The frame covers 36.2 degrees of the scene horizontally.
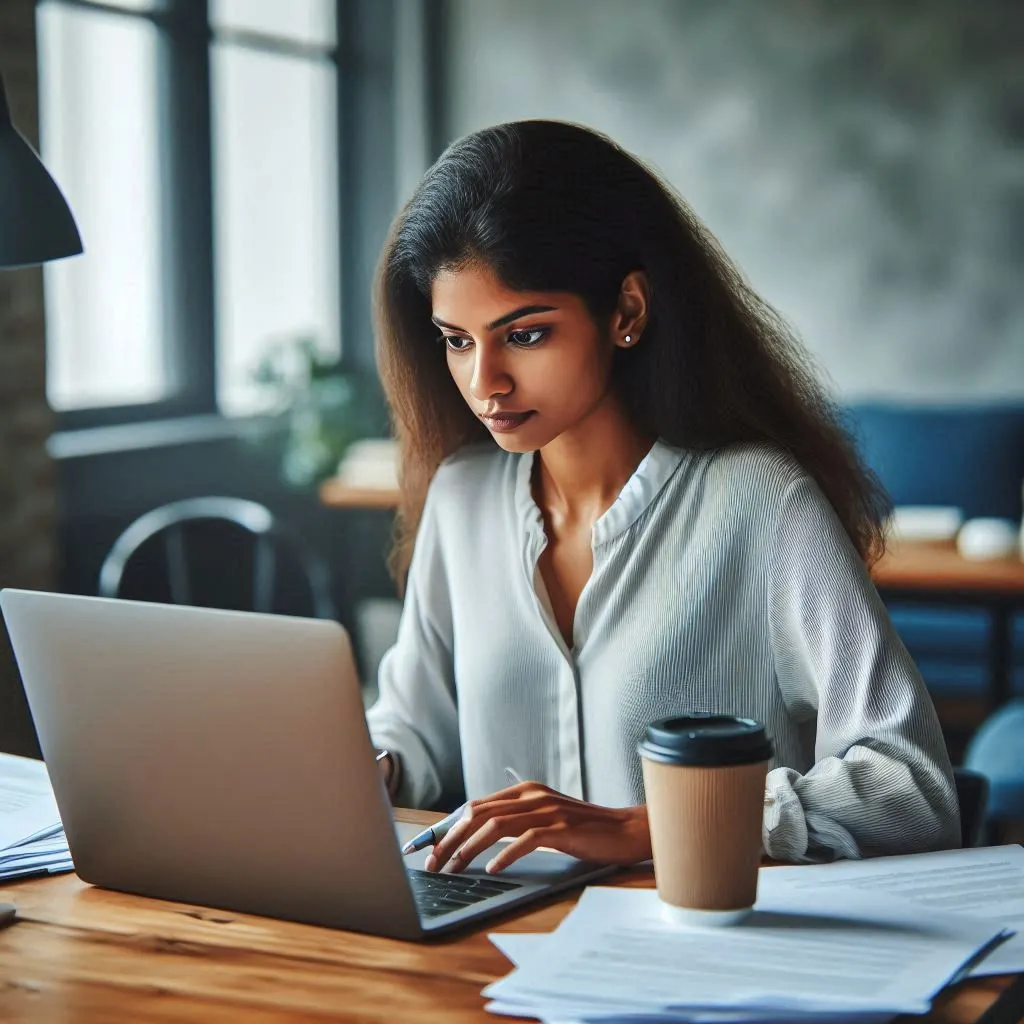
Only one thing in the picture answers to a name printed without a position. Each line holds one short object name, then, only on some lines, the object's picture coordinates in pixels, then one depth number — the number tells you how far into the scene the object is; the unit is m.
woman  1.48
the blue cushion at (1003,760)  2.66
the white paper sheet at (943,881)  1.09
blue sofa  4.60
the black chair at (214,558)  3.28
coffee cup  1.00
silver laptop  1.03
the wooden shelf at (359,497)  4.17
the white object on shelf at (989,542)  3.43
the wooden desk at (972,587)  3.24
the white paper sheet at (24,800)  1.36
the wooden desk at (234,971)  0.96
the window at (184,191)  4.16
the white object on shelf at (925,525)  3.70
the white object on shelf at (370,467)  4.34
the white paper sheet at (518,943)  1.02
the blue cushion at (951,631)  4.13
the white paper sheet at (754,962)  0.91
